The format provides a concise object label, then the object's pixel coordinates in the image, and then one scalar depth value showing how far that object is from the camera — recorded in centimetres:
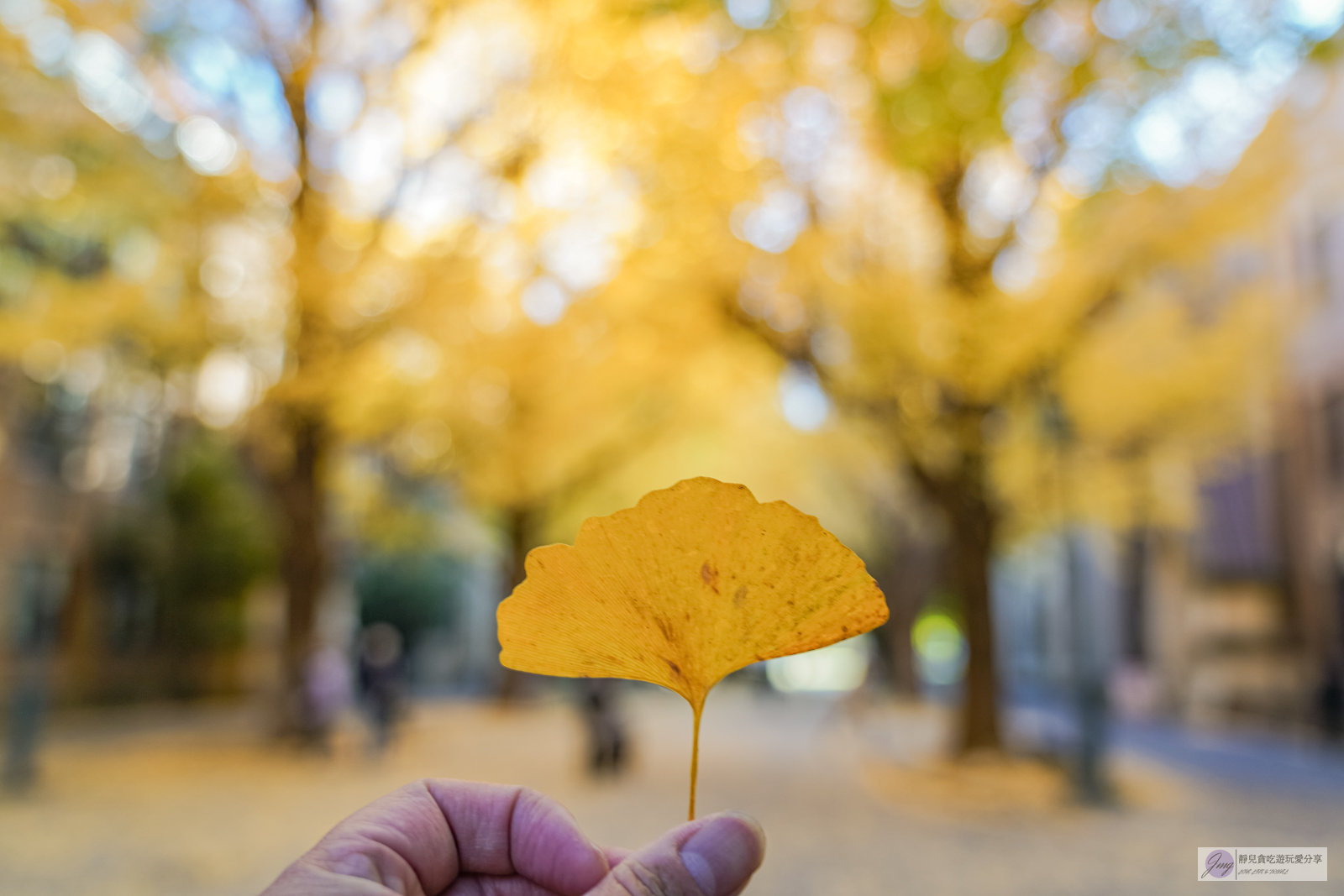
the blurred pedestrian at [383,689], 1190
